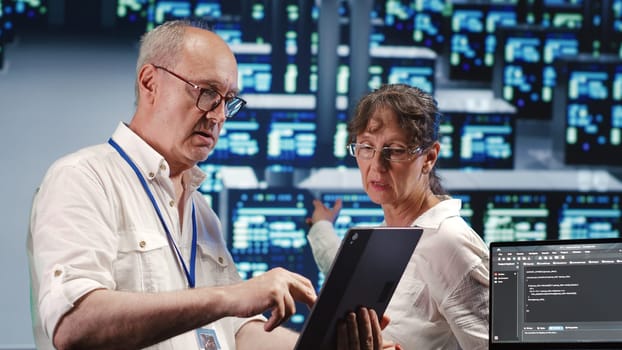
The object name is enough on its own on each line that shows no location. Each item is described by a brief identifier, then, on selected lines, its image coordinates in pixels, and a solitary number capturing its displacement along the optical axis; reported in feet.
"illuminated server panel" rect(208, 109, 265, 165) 14.21
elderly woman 7.16
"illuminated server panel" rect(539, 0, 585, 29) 15.23
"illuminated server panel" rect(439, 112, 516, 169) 14.67
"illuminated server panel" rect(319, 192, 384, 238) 14.21
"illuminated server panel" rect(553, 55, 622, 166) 15.12
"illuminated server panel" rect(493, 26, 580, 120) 15.05
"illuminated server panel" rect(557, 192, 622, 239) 14.94
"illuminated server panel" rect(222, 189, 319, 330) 14.21
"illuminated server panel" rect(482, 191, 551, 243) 14.83
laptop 6.52
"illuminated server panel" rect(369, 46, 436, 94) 14.65
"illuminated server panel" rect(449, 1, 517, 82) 14.96
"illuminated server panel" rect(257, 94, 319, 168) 14.42
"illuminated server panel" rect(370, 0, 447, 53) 14.67
